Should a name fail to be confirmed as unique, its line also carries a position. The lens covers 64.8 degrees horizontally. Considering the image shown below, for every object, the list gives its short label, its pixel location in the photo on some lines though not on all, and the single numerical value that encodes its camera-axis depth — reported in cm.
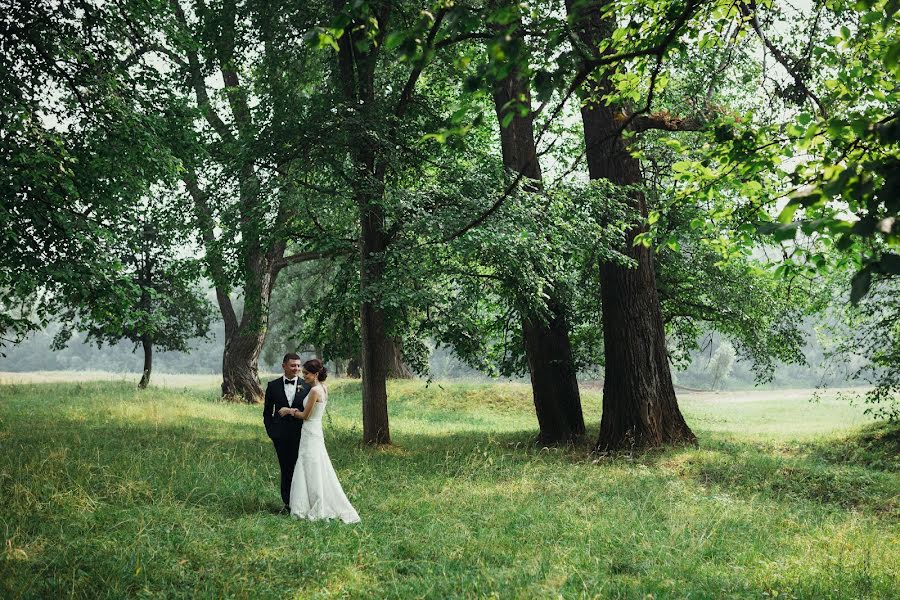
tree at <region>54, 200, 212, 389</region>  1088
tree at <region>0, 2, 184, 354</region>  1014
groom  827
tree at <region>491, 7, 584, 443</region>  1516
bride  786
